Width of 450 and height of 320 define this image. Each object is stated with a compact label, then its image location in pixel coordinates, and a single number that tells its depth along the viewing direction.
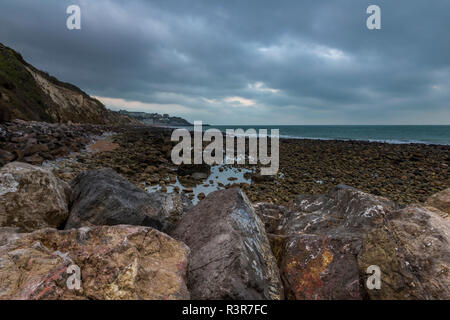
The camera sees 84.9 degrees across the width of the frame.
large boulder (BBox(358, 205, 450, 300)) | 2.38
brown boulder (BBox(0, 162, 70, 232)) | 3.78
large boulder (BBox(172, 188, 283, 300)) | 2.50
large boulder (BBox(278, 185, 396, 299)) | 3.03
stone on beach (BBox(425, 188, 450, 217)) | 4.04
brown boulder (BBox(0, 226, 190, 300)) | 2.21
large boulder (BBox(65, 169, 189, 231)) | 4.23
